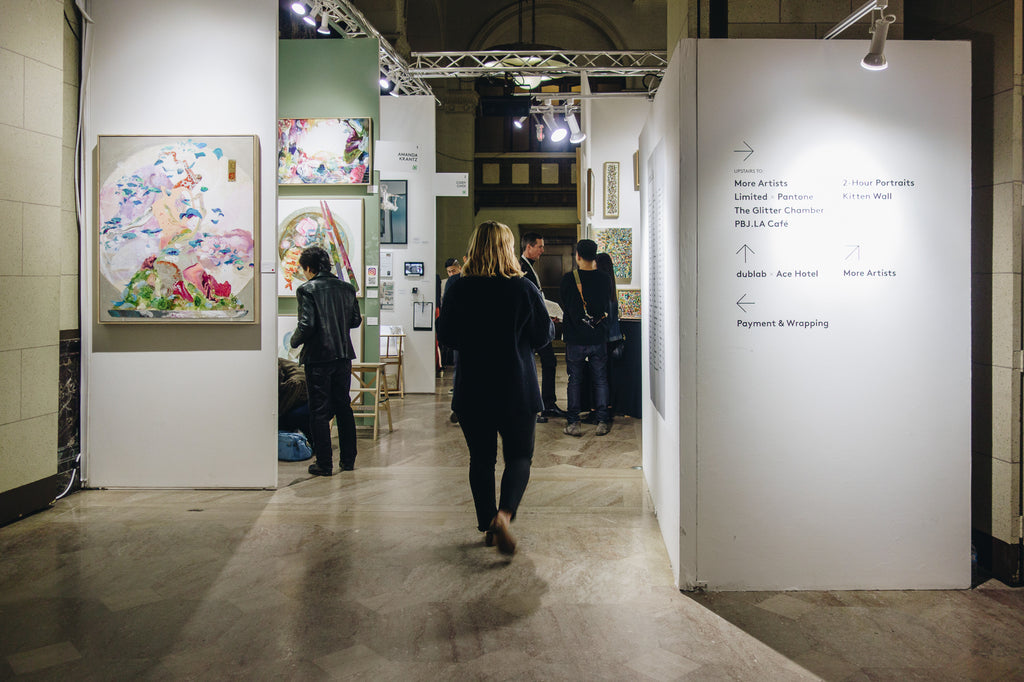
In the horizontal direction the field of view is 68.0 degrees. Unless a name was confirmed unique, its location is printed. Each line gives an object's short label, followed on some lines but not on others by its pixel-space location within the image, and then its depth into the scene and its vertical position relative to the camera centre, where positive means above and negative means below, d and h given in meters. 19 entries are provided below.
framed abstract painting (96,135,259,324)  4.79 +0.64
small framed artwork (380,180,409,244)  9.05 +1.45
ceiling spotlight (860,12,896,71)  2.81 +1.06
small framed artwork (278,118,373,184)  6.93 +1.65
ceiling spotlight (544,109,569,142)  9.14 +2.51
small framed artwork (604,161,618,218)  8.41 +1.53
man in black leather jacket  5.17 -0.12
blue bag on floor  5.77 -0.90
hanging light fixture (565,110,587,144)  8.70 +2.31
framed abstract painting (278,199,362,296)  7.02 +0.93
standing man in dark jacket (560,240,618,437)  6.51 +0.14
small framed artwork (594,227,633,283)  8.37 +0.96
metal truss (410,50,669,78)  9.84 +3.53
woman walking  3.58 -0.06
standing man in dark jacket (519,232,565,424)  6.81 -0.33
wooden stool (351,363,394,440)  6.51 -0.53
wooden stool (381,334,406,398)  8.93 -0.29
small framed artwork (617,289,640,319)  8.04 +0.29
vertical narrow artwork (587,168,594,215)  8.54 +1.58
